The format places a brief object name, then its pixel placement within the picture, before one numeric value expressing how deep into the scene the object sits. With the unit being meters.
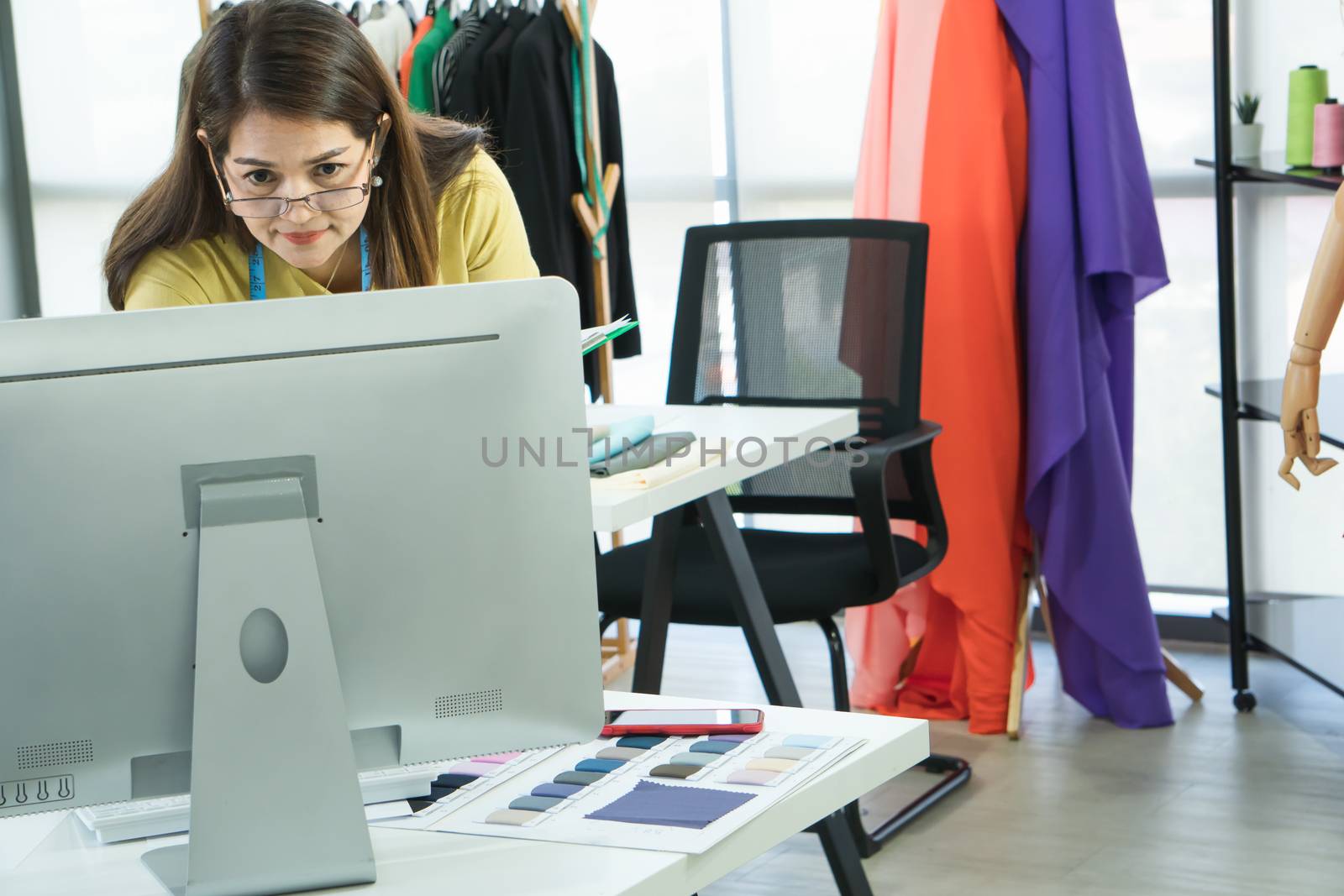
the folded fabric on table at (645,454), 2.20
